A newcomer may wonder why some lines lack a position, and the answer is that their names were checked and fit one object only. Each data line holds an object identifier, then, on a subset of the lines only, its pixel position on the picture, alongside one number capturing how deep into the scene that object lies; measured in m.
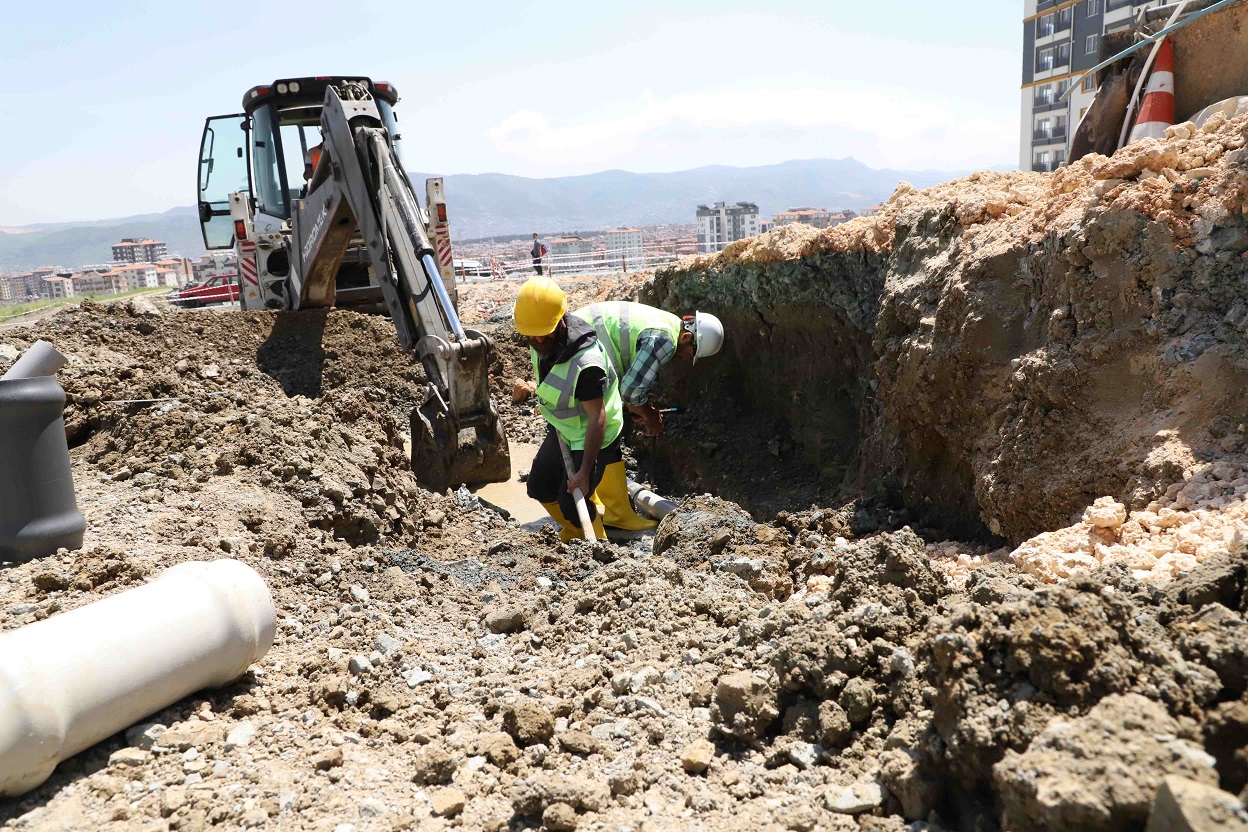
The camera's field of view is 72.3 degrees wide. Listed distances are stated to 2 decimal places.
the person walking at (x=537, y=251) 25.84
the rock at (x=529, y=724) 2.71
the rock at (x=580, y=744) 2.62
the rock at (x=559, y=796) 2.31
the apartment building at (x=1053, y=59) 40.12
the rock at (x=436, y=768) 2.56
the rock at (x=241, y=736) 2.69
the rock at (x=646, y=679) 2.96
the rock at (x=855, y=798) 2.19
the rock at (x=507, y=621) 3.73
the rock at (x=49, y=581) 3.33
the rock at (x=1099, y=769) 1.66
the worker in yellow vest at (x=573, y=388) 5.77
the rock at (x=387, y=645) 3.36
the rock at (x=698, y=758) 2.50
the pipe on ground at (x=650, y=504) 6.82
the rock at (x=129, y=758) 2.53
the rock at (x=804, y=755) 2.44
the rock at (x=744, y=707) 2.58
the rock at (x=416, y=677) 3.16
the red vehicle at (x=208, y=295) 21.59
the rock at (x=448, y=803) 2.40
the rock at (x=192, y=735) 2.64
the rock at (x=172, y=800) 2.38
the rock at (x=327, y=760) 2.61
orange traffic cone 6.63
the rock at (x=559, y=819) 2.24
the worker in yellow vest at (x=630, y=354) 6.62
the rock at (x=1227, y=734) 1.79
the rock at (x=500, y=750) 2.61
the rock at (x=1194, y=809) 1.46
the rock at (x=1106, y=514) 3.68
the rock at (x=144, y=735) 2.62
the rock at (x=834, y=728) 2.47
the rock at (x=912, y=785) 2.11
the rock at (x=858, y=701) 2.49
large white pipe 2.30
